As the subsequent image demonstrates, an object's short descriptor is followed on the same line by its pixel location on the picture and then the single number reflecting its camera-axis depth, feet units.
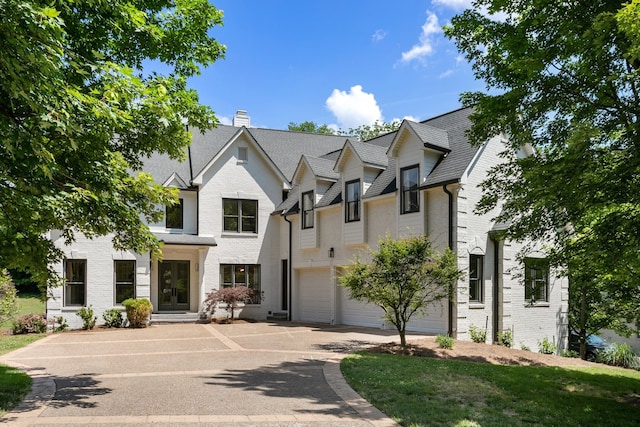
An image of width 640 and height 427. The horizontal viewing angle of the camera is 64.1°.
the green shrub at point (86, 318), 69.10
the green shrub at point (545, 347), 63.41
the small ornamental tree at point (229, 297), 75.31
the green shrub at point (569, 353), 64.54
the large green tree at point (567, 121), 28.45
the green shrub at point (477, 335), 56.02
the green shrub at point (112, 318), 70.59
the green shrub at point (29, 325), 64.23
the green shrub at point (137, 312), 70.03
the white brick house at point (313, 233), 58.95
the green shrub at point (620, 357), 60.49
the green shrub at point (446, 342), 46.44
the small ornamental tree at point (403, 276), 45.09
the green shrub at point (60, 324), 68.03
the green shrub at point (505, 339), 59.11
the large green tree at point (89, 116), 15.56
